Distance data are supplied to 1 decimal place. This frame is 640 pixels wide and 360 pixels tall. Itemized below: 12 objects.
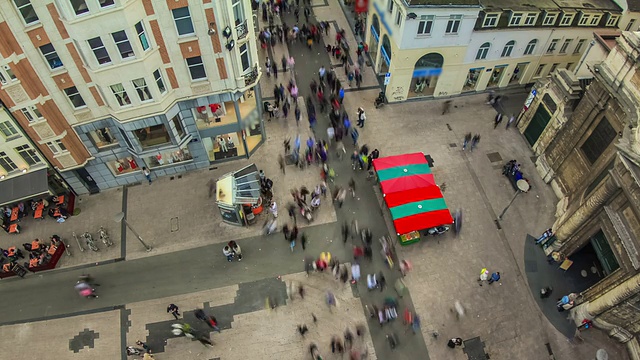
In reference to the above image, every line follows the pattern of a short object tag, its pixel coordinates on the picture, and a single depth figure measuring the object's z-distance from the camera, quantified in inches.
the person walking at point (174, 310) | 1023.3
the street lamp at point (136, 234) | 994.8
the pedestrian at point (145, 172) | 1258.6
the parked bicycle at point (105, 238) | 1149.7
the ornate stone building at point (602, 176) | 895.1
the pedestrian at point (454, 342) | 980.6
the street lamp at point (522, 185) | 1100.5
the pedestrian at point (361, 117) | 1412.4
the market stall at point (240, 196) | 1128.8
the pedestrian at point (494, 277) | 1075.9
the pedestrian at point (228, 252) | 1110.4
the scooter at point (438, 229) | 1157.7
